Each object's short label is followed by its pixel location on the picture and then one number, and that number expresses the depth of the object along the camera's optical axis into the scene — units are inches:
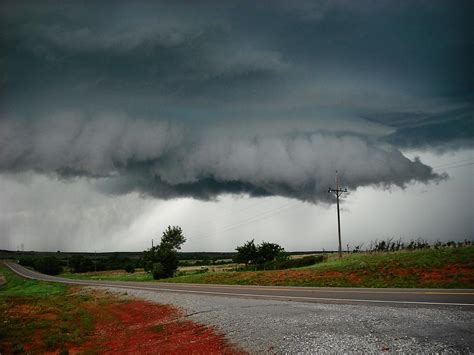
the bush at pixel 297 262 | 2114.4
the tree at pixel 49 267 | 5339.6
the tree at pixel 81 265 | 5748.0
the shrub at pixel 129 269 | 4395.2
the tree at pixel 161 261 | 2674.7
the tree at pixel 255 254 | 3144.7
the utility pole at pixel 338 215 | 1859.0
